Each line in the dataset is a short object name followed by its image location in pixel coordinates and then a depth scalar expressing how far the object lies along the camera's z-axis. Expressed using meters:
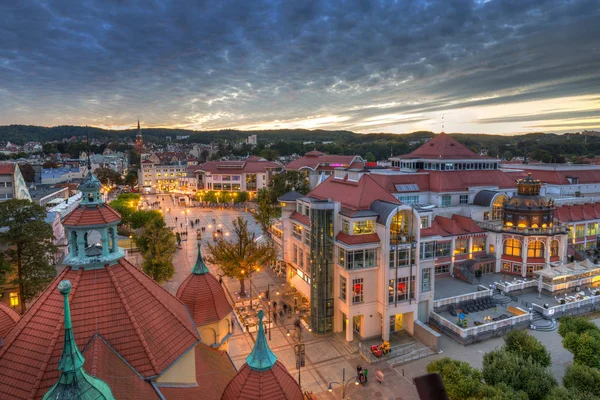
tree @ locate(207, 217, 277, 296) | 40.03
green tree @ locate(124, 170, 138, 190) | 144.50
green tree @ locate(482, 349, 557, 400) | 19.53
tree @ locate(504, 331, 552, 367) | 23.56
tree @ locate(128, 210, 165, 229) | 63.44
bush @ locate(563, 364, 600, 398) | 19.97
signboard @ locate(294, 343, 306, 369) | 21.08
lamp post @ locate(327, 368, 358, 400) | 25.15
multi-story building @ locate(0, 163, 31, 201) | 56.72
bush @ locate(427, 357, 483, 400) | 19.58
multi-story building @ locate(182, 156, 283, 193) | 121.00
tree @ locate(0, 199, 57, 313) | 31.83
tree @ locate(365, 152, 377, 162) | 171.30
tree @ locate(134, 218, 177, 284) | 36.56
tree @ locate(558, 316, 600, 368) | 23.22
